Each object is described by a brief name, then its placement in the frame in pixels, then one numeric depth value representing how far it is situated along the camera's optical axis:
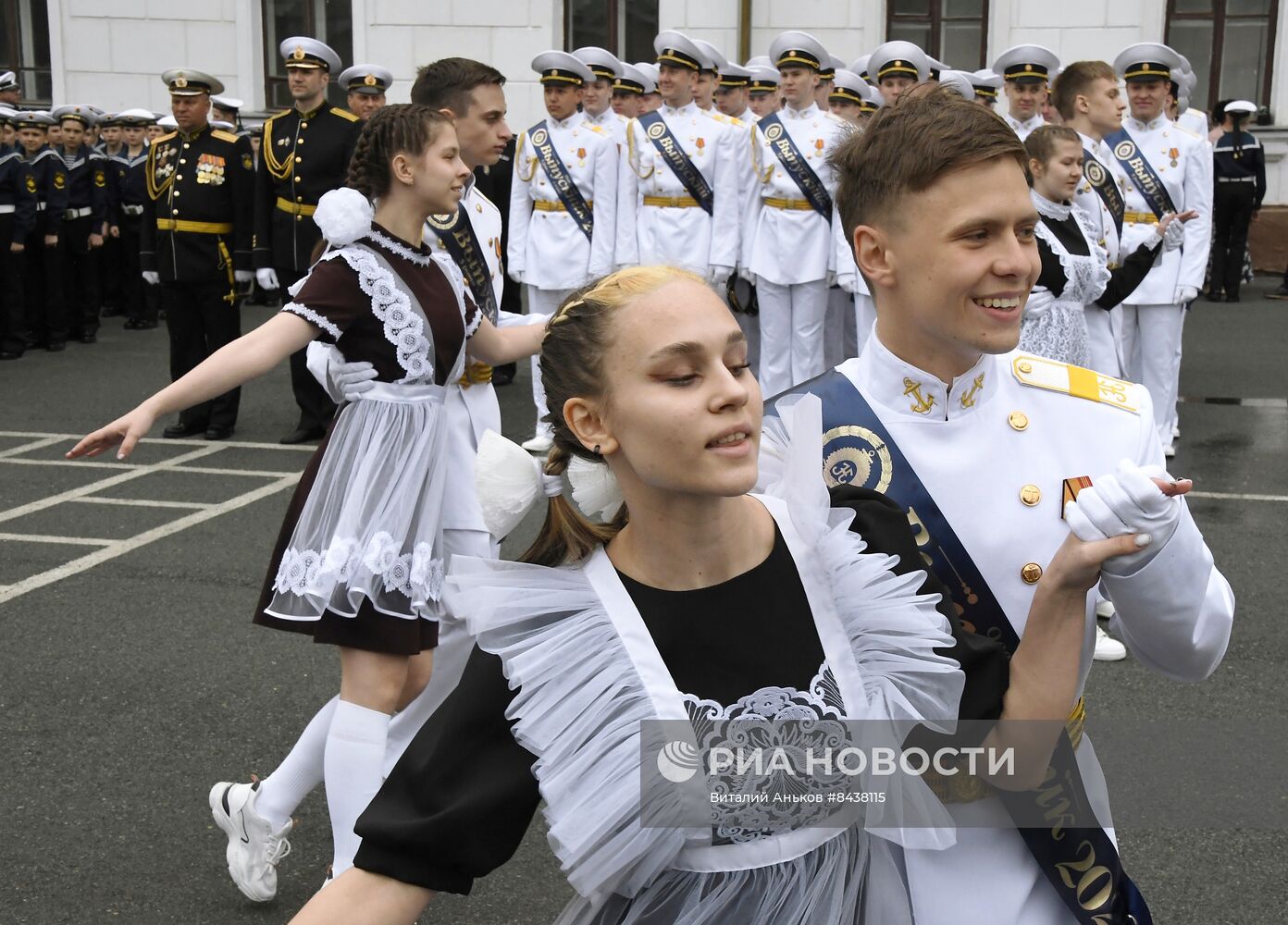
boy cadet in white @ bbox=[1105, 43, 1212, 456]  8.71
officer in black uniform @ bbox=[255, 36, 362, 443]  10.32
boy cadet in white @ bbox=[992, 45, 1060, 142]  9.80
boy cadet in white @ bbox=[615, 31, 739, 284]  10.52
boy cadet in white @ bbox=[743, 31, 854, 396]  10.07
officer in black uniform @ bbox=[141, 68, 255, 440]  10.40
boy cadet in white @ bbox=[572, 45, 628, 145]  10.57
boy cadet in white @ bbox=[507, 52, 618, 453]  10.40
